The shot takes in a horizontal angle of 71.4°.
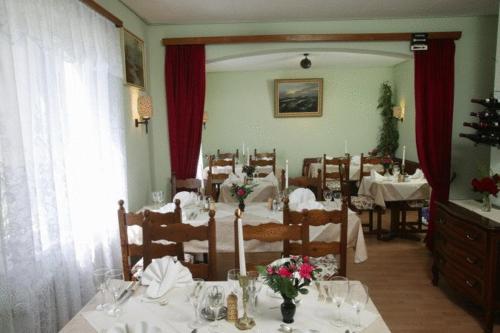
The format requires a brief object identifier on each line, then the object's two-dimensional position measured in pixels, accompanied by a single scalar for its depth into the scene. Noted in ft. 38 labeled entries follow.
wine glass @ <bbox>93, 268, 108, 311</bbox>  5.18
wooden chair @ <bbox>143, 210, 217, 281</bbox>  6.79
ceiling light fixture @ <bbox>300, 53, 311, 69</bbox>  19.72
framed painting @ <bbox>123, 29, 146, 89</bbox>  11.14
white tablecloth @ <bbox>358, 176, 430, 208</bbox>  15.08
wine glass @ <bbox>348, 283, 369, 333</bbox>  4.68
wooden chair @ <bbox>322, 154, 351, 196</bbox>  17.98
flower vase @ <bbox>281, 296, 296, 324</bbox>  4.72
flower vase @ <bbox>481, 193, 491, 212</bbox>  9.97
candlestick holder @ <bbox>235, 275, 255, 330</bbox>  4.65
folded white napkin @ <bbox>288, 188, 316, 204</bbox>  10.82
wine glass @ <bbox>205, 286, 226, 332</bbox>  4.77
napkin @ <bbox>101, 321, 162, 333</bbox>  4.19
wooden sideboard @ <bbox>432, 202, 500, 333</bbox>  8.47
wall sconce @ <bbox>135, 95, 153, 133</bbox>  11.94
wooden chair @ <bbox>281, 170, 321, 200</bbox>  11.97
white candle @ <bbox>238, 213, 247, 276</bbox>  4.78
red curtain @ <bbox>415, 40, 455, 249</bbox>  13.08
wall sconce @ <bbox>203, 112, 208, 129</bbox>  25.88
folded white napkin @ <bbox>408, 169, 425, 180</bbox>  16.08
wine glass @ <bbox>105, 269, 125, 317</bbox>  5.09
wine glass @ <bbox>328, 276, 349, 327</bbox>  4.74
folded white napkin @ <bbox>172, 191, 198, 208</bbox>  11.31
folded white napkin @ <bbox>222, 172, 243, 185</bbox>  15.08
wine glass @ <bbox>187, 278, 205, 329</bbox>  4.74
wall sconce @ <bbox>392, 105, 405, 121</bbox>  22.77
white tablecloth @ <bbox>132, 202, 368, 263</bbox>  9.40
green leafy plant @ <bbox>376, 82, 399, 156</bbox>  23.94
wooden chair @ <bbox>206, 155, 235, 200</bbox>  14.59
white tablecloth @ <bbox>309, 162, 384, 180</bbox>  20.45
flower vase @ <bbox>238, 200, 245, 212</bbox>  10.53
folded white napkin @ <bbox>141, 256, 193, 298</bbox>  5.69
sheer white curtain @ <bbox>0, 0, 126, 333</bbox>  5.90
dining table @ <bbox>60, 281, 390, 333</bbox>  4.62
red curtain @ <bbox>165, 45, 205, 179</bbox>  13.32
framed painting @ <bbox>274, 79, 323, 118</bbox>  25.25
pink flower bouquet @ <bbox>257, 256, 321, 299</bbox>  4.51
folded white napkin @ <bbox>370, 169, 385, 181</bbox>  16.25
